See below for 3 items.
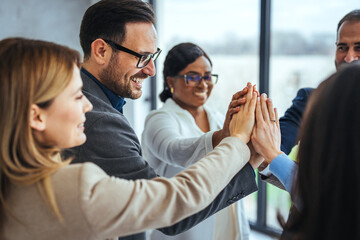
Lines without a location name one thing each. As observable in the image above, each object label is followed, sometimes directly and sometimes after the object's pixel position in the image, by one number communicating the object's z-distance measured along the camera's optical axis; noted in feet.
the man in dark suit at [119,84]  4.02
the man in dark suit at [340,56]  5.85
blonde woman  2.91
